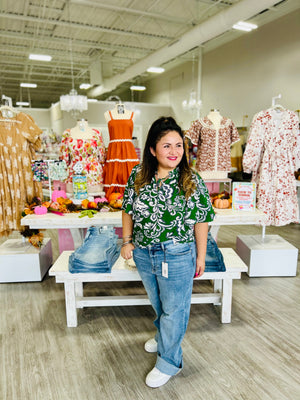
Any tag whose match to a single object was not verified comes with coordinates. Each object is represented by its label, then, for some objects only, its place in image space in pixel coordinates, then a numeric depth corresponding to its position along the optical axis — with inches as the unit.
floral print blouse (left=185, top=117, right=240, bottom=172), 168.9
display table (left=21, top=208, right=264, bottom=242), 108.4
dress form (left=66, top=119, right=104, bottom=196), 144.4
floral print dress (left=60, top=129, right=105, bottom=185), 143.3
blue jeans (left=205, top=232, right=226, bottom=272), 92.7
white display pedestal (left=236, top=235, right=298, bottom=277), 130.5
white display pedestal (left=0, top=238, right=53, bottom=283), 124.7
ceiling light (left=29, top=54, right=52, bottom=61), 332.2
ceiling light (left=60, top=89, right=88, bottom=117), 319.9
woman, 62.7
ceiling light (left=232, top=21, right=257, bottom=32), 247.1
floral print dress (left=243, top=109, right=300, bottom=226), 134.3
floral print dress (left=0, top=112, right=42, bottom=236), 133.0
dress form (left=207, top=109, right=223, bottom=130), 169.0
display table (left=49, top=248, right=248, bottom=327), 91.0
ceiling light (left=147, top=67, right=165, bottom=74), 396.8
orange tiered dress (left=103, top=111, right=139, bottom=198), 148.7
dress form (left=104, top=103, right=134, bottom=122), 150.8
